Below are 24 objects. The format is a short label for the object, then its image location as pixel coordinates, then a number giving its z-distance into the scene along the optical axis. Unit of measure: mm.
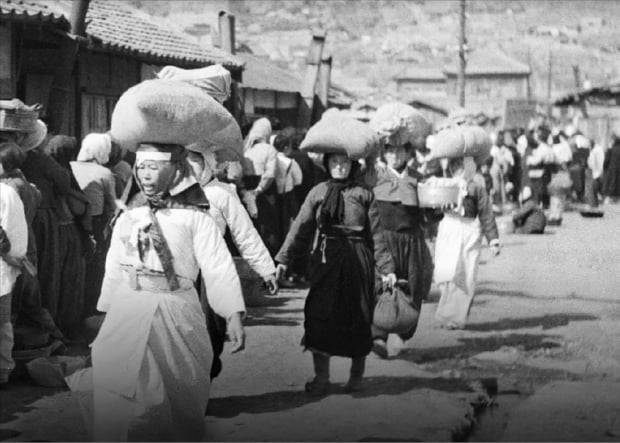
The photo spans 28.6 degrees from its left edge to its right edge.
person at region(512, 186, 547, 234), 20672
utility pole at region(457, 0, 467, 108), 35241
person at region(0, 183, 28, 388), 6824
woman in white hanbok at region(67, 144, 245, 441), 5039
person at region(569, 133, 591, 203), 28250
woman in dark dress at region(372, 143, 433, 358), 8914
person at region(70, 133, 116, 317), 9125
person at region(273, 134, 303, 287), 12844
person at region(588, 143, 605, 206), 29906
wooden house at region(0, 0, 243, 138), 11945
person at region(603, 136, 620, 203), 27773
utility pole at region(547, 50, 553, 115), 46156
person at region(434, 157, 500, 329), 9977
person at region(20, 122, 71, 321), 8172
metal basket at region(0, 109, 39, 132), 7238
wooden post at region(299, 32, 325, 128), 19109
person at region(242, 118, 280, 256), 12453
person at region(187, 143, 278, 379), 5820
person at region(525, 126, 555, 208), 25828
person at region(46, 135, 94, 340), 8570
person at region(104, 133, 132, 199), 9305
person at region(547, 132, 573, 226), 22508
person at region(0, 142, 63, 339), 7207
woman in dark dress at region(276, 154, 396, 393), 7281
